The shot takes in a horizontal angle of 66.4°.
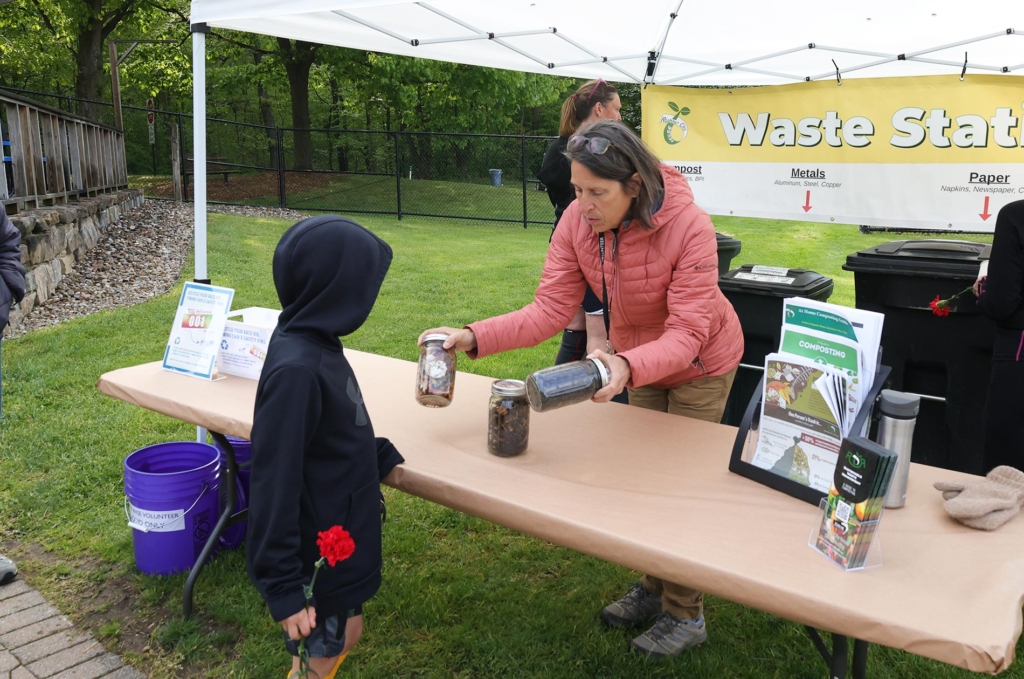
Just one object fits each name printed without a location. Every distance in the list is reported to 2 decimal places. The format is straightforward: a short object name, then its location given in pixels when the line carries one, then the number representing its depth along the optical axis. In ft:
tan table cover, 4.55
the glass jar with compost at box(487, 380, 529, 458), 6.91
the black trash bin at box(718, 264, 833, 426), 12.47
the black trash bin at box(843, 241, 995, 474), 11.58
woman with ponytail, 11.64
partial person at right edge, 9.16
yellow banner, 13.58
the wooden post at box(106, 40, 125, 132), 48.37
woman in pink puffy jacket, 7.22
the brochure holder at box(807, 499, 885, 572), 4.88
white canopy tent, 12.25
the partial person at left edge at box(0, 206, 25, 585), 10.53
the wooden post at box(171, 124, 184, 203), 45.47
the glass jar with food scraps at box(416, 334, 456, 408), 6.84
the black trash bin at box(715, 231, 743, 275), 14.47
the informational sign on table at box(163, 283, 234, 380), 9.32
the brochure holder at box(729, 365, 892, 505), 5.76
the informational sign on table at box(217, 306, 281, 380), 9.15
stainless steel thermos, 5.51
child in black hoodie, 5.45
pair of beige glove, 5.49
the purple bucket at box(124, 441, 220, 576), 9.49
